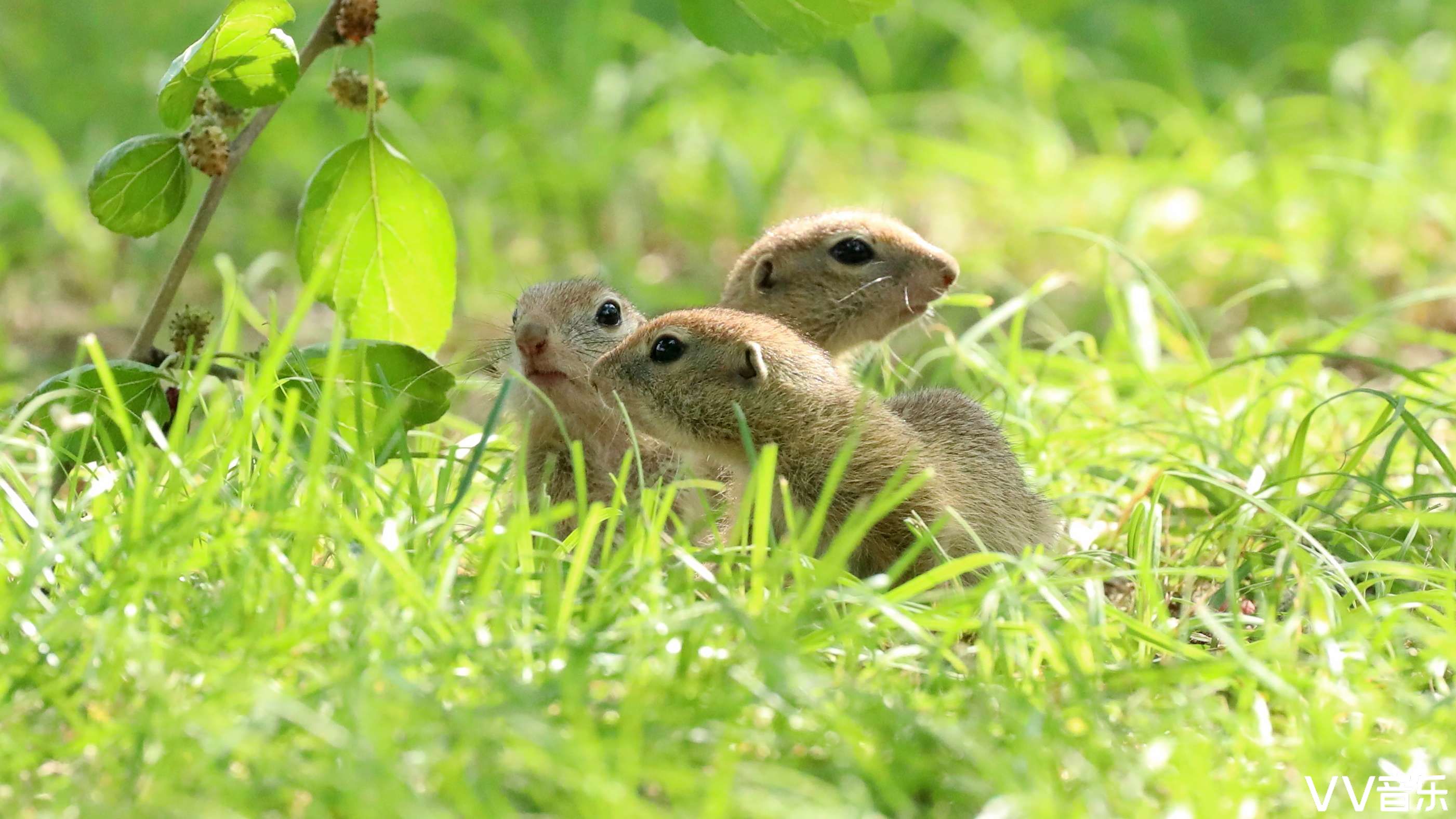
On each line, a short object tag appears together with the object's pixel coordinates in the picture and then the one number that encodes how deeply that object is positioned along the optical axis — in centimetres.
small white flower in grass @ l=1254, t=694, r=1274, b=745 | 420
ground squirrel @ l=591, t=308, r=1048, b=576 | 586
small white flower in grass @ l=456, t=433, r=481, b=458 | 654
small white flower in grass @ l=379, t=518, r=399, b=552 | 459
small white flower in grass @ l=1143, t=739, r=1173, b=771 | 383
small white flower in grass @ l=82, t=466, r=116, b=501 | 515
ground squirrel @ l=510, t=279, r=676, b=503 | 665
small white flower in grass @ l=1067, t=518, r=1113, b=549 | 694
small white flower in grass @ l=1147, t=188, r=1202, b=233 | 1231
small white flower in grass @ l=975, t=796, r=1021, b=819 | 356
